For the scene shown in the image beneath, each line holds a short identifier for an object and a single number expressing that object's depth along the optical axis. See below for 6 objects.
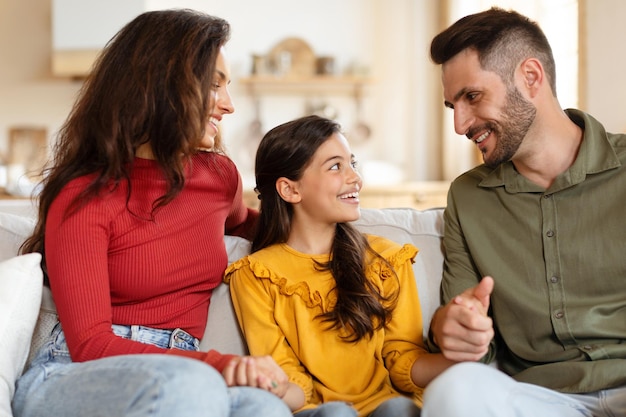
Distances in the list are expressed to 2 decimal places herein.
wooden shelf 5.32
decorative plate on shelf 5.42
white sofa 1.55
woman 1.50
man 1.55
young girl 1.73
